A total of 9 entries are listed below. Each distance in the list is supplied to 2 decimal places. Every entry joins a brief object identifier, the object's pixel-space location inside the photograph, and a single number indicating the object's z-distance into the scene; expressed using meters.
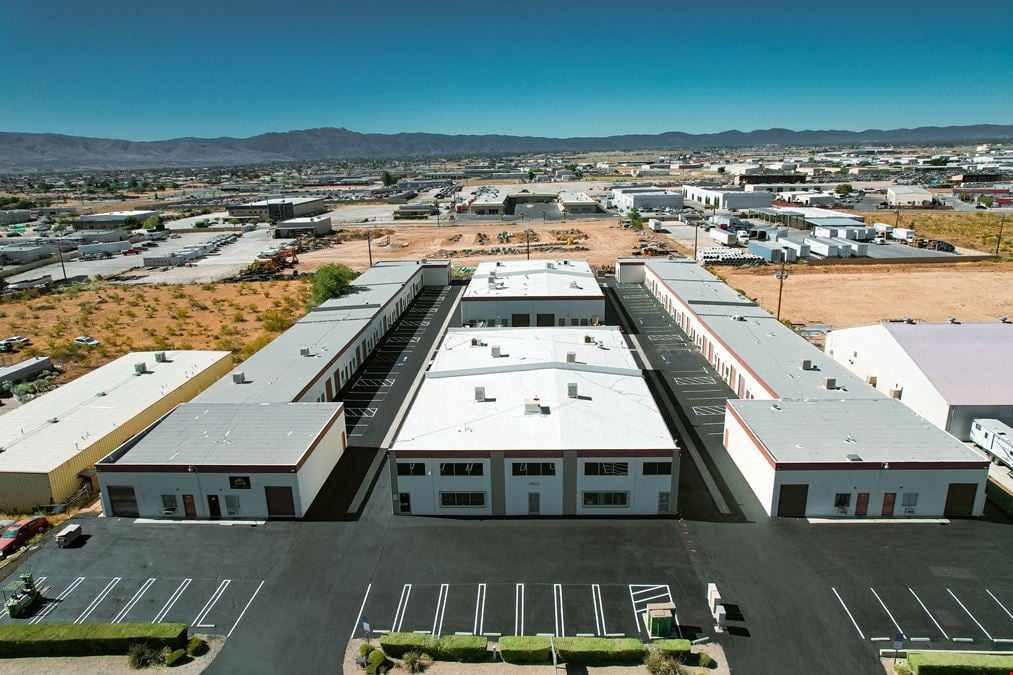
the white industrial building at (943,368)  35.69
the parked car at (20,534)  27.12
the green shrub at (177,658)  20.67
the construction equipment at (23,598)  23.12
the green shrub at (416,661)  20.38
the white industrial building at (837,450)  27.86
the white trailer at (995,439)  32.59
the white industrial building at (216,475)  28.94
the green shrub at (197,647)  21.17
